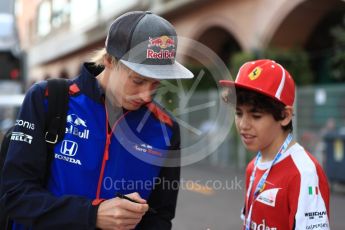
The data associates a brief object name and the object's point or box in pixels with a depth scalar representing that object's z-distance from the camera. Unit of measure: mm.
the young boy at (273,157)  2154
